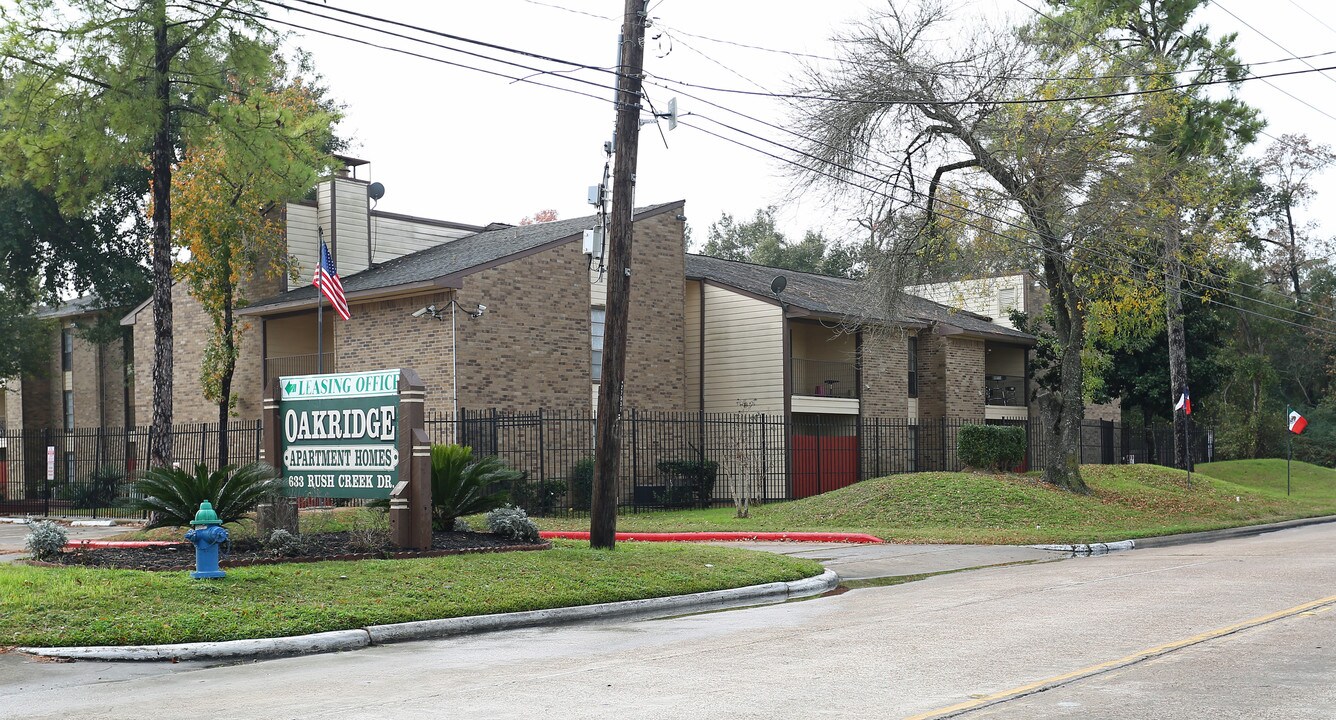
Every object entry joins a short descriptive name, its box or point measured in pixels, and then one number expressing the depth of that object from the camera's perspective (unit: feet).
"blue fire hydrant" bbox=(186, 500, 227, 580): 39.17
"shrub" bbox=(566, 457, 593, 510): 98.07
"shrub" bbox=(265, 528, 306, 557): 46.68
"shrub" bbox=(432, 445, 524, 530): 54.80
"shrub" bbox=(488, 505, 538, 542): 54.19
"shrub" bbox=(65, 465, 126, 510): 110.93
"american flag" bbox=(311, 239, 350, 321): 86.79
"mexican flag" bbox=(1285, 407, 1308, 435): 123.03
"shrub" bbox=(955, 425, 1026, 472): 101.65
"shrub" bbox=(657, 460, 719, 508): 104.17
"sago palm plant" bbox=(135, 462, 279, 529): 49.52
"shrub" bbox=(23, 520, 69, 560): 46.93
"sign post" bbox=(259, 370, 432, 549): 49.32
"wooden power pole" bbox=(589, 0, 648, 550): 51.60
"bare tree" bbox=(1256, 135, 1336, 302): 199.82
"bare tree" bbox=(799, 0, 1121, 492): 86.12
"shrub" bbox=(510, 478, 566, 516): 91.45
